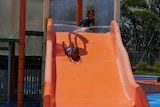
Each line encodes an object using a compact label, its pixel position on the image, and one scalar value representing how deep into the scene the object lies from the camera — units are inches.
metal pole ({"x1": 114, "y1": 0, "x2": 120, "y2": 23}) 374.3
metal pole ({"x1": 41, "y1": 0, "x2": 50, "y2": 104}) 360.1
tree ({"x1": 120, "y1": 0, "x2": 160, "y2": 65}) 1003.3
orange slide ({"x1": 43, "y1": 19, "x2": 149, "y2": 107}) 245.0
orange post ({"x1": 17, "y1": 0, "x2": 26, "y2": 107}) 359.6
